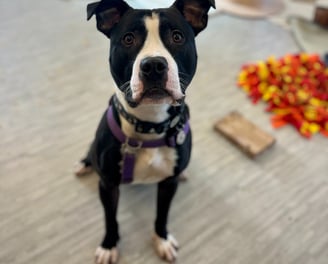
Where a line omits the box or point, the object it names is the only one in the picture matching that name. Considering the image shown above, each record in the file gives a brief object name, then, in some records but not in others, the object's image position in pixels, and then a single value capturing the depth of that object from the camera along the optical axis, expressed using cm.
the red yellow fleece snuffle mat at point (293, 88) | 221
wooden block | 200
